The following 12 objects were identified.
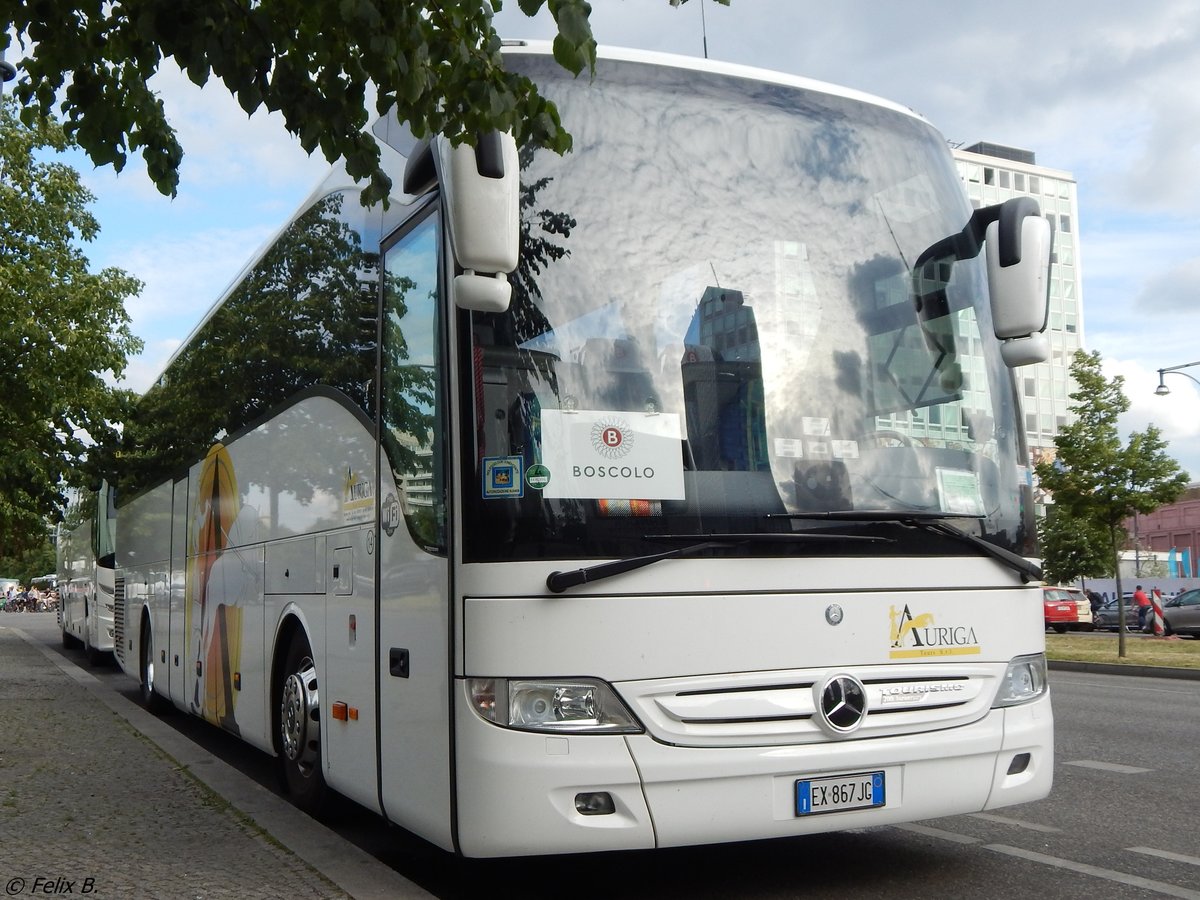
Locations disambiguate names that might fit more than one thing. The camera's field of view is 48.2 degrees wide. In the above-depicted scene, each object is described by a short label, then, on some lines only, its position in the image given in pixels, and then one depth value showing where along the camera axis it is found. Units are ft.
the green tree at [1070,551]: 193.67
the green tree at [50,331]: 77.87
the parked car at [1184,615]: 126.00
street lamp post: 128.80
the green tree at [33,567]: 376.62
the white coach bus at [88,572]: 62.85
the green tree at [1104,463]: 83.51
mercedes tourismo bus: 15.85
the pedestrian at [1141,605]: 140.36
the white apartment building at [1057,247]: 333.21
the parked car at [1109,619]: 148.25
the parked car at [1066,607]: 140.26
